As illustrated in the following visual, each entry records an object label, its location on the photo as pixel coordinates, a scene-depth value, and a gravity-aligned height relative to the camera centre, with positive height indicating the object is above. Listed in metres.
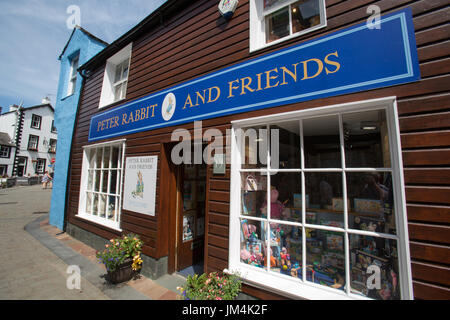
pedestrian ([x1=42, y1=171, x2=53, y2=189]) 18.55 -0.59
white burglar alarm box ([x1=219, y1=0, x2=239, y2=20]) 2.92 +2.70
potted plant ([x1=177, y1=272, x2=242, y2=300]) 2.15 -1.34
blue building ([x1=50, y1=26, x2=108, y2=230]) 6.50 +2.72
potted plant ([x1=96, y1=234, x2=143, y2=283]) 3.22 -1.48
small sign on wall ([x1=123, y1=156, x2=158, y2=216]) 3.66 -0.19
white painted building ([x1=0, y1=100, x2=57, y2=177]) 21.66 +4.66
